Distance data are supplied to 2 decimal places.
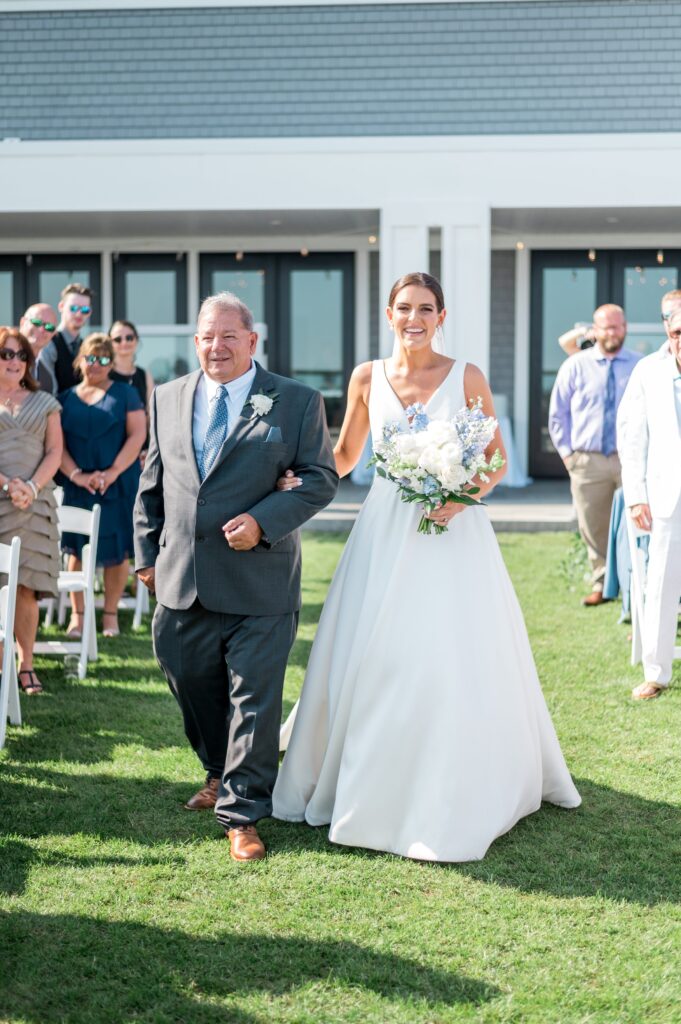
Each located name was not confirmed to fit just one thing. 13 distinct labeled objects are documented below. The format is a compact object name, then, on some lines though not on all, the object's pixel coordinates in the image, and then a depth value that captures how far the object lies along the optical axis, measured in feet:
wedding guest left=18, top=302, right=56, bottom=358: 26.78
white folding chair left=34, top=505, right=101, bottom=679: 23.52
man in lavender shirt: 30.04
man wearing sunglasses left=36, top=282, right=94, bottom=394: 29.01
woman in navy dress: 25.35
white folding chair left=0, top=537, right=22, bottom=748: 17.93
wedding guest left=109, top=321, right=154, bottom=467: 28.37
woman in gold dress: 21.17
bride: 14.15
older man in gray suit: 14.26
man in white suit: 20.80
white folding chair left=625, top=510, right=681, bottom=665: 23.06
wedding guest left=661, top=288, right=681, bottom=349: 24.07
